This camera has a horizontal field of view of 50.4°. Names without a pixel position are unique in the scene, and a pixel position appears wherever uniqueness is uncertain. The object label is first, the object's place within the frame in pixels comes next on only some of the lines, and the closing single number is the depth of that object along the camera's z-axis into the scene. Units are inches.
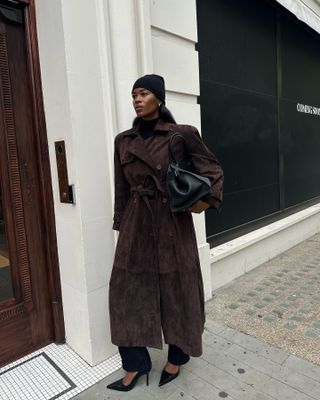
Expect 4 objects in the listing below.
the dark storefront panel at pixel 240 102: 155.2
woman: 81.4
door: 93.5
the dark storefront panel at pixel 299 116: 220.4
